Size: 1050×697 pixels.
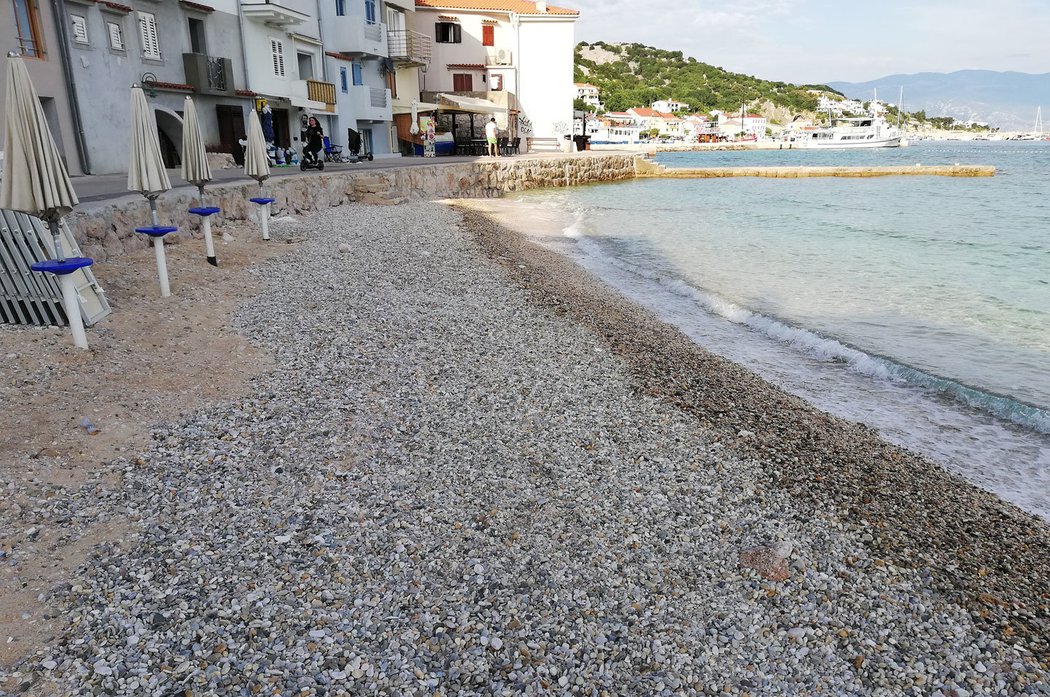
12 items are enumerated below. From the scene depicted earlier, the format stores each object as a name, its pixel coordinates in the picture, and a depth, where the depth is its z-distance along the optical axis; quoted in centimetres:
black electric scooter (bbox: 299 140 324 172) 2516
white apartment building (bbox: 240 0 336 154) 2909
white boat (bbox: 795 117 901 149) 10888
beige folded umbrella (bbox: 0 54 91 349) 626
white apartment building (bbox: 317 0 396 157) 3591
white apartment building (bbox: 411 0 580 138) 4750
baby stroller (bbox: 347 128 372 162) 3495
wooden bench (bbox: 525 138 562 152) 5122
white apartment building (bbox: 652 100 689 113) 19575
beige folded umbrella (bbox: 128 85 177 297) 916
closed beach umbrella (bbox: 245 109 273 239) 1399
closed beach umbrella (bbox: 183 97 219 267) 1105
